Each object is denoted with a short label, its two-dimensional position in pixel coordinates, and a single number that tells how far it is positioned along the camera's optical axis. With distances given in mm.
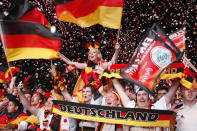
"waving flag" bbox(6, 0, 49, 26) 4363
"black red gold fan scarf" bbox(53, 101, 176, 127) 3166
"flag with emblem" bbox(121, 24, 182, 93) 3113
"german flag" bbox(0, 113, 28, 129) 4938
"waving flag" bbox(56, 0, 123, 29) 4473
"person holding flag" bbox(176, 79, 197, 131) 3522
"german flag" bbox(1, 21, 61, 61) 4422
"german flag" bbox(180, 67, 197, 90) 3463
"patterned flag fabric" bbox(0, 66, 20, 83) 5912
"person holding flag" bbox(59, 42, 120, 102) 4727
